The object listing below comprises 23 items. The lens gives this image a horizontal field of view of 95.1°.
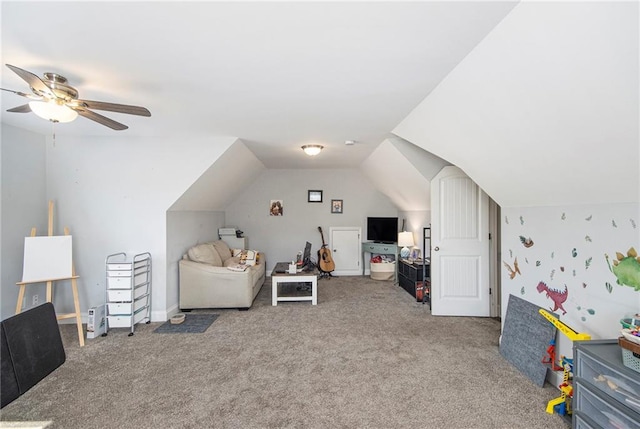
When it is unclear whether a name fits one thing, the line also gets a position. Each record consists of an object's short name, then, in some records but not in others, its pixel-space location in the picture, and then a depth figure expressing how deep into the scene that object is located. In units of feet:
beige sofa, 13.51
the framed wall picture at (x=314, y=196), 21.42
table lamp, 18.53
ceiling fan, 6.31
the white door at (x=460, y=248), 12.75
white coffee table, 14.78
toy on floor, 6.50
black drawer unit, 14.96
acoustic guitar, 20.42
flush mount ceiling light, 13.62
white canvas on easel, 10.09
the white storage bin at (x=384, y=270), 19.88
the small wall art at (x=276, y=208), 21.25
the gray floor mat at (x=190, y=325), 11.39
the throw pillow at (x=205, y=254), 14.30
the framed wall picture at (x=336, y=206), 21.53
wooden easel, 9.83
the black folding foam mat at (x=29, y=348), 4.08
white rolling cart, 11.14
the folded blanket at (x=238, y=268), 13.88
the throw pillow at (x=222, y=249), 17.02
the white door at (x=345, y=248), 21.39
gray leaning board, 7.80
